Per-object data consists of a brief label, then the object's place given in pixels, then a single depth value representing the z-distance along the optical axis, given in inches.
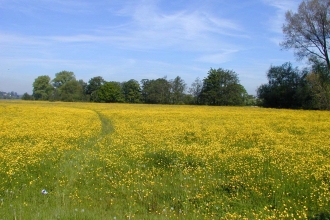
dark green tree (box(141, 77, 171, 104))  3991.1
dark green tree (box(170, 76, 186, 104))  3983.3
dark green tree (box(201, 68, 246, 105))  3622.0
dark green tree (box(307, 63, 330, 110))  1796.3
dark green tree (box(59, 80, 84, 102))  4271.4
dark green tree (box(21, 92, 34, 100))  4690.0
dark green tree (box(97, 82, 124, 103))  4279.0
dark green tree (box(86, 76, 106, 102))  4766.2
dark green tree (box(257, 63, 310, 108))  2249.1
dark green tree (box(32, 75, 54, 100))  5111.7
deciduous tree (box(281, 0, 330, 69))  1489.9
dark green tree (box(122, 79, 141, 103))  4293.8
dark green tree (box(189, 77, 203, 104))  3909.5
